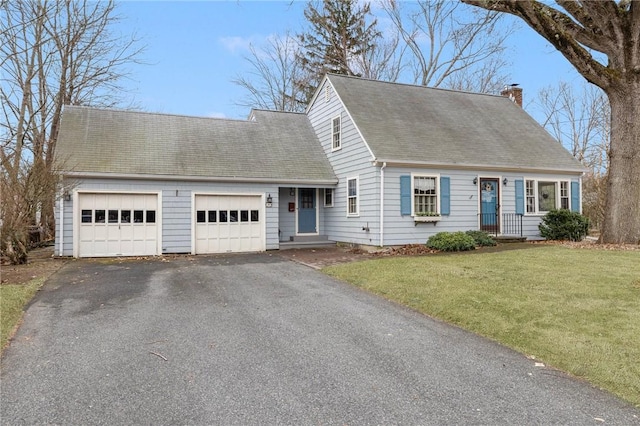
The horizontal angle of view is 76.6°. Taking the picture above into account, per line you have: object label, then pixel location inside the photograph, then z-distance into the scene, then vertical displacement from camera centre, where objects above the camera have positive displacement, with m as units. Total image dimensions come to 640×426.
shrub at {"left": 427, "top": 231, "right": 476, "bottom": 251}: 11.70 -0.68
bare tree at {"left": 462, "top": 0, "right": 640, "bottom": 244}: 11.62 +4.55
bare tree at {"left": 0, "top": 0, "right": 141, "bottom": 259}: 16.38 +6.91
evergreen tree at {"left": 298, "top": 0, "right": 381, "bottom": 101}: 27.27 +12.25
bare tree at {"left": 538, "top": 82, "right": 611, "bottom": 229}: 24.39 +6.99
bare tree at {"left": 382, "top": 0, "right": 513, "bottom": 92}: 24.44 +10.44
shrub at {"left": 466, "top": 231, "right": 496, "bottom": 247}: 12.52 -0.64
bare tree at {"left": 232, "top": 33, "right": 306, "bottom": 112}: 27.83 +9.98
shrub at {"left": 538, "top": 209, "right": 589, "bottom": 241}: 13.92 -0.26
